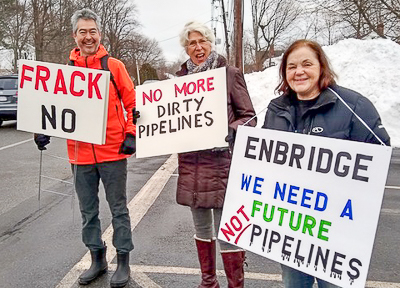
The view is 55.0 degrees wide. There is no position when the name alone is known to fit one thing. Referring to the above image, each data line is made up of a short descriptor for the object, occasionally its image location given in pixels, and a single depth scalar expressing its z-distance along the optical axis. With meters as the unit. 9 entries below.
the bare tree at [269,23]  38.75
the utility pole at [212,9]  35.16
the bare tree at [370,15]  17.36
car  12.65
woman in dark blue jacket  1.87
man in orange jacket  2.92
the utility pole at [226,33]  30.16
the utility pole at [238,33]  14.24
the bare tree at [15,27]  33.19
